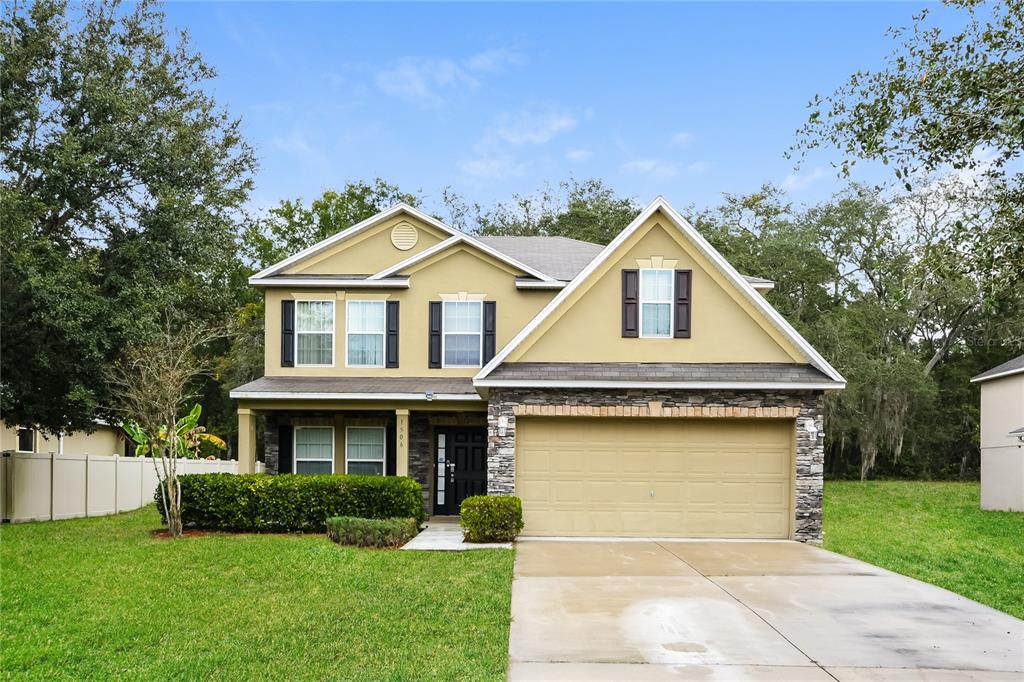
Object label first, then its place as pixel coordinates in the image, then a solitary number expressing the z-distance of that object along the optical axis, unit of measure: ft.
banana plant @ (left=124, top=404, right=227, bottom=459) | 51.01
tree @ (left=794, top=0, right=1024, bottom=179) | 23.44
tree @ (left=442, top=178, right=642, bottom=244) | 114.21
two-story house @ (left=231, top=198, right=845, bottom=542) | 48.73
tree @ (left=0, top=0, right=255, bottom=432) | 57.21
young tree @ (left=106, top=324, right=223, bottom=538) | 49.21
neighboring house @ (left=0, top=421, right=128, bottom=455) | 87.35
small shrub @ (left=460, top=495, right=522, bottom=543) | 46.26
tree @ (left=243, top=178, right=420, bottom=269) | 105.70
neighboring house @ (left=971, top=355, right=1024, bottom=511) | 69.21
